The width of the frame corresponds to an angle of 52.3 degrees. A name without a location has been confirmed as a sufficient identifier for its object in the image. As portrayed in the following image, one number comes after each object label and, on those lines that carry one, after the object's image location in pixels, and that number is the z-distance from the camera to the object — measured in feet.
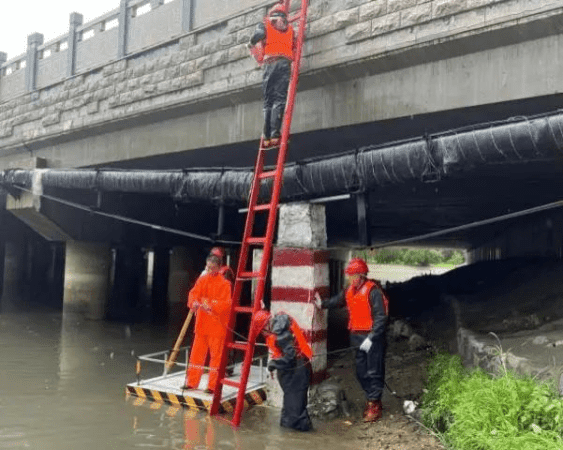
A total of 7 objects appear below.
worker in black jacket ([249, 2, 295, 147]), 25.22
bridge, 22.65
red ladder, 22.62
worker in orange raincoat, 25.40
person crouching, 21.94
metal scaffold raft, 24.53
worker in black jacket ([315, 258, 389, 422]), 22.74
